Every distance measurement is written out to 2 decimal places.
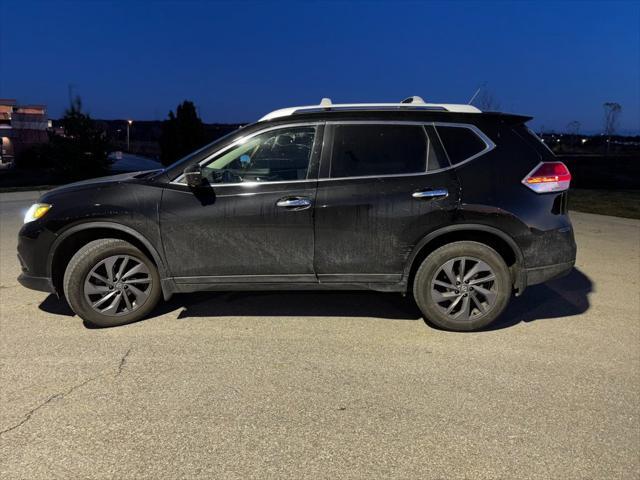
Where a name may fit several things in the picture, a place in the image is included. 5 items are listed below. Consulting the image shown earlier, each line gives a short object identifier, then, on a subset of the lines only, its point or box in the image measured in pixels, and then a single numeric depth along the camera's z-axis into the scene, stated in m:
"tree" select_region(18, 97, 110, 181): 20.16
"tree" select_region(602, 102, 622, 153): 61.09
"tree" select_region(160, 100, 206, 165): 28.09
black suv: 4.12
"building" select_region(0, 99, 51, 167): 58.47
